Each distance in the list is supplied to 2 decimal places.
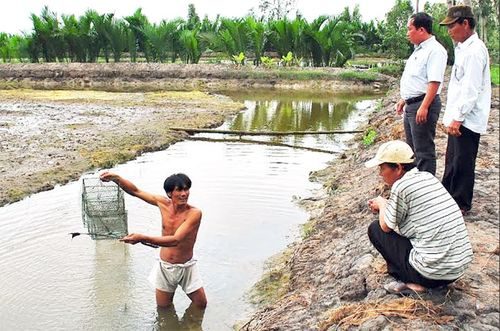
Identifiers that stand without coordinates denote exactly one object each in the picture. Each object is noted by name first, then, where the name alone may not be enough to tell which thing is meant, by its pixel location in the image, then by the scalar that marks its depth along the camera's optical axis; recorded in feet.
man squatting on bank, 10.11
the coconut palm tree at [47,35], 96.12
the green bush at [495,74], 49.48
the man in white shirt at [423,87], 14.69
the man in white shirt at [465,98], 13.14
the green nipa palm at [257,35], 91.50
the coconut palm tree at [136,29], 95.81
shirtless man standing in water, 13.64
